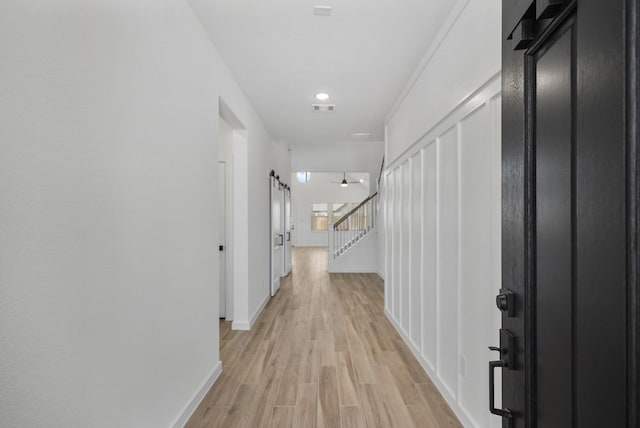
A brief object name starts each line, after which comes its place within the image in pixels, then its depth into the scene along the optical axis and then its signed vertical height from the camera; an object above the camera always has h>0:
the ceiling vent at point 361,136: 5.43 +1.37
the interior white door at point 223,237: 4.22 -0.28
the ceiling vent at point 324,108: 4.01 +1.35
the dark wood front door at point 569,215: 0.49 +0.00
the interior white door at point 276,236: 5.52 -0.38
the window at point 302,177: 12.31 +1.51
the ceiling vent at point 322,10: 2.12 +1.34
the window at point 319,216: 15.16 -0.03
